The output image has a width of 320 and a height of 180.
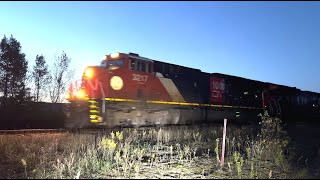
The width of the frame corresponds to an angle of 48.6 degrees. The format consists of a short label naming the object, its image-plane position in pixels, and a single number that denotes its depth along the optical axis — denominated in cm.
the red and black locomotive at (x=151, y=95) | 1628
